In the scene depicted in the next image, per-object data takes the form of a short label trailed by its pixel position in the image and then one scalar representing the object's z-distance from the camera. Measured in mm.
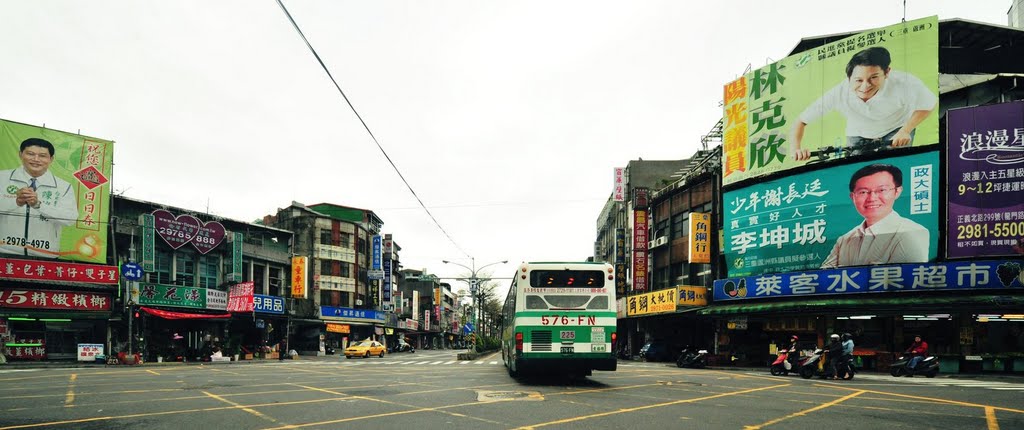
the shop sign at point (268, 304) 47906
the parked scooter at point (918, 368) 22578
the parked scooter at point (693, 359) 31891
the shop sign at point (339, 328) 61375
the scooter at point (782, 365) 23547
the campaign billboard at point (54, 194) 35969
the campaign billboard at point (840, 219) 29156
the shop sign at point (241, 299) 44656
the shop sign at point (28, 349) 34250
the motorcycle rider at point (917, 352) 22828
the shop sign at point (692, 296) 38594
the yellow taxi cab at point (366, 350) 47594
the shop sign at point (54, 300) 34194
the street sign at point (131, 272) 36047
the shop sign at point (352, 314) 60312
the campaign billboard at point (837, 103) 29734
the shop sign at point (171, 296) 40312
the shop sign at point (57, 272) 34531
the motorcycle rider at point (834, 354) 20406
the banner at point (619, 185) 57156
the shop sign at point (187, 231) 42906
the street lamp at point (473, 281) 57391
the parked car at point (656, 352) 44094
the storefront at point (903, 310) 26219
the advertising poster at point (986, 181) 26656
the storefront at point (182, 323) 39688
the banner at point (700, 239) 39312
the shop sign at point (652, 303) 40397
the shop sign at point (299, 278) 53281
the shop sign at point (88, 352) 34094
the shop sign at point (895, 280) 26406
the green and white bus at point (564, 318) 17156
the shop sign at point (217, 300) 44228
